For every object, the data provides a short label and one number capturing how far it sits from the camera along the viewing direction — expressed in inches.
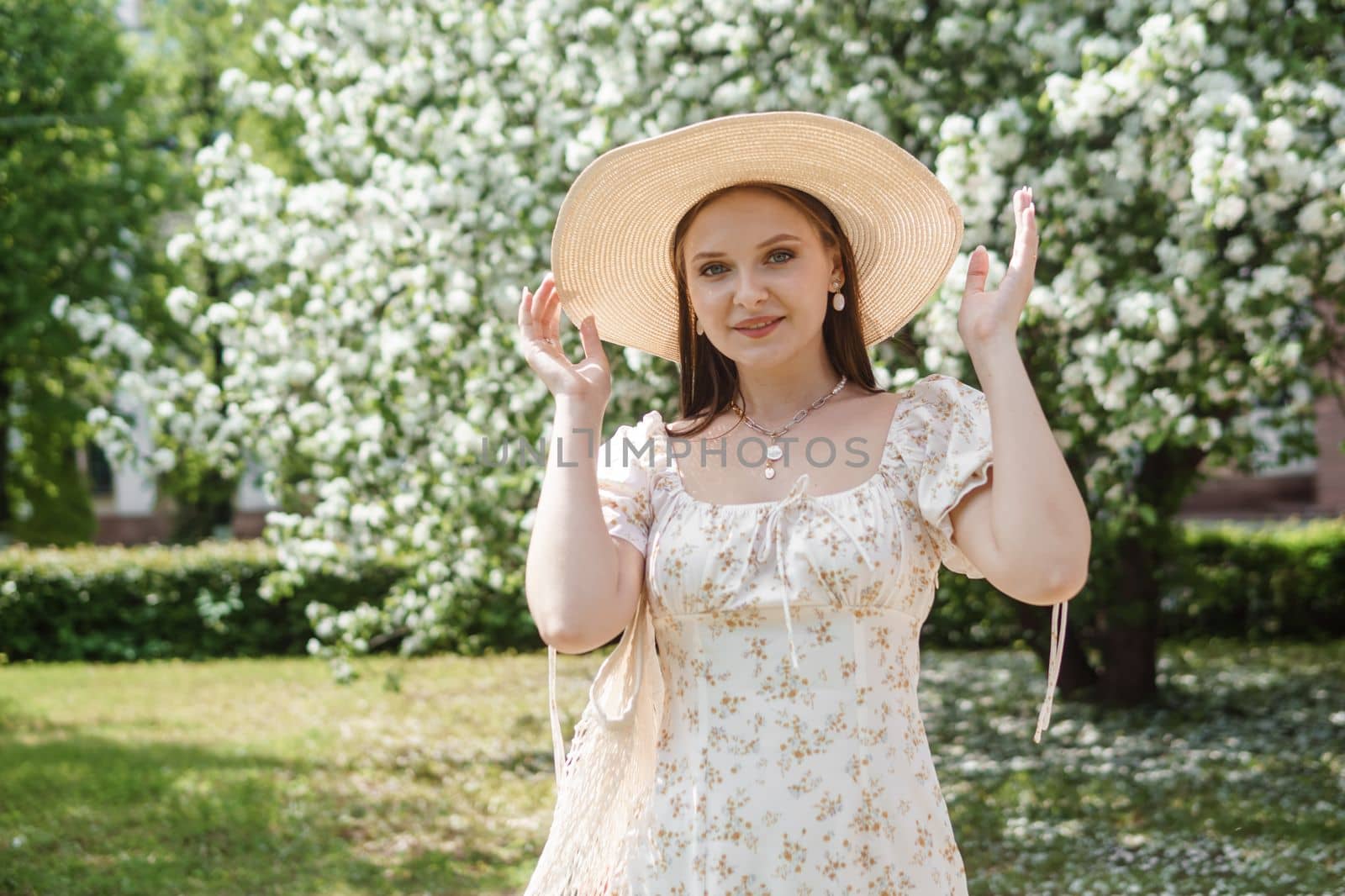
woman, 78.4
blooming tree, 196.2
